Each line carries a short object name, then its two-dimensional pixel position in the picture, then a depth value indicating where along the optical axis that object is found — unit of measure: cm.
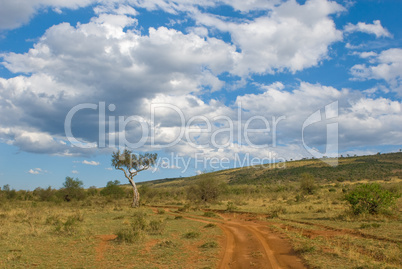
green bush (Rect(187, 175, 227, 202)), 3869
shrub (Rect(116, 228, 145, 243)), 1344
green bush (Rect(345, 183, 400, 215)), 1934
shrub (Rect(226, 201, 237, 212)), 2943
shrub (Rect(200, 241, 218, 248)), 1234
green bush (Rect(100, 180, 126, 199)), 5016
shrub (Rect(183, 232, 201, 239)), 1466
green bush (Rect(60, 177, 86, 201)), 4738
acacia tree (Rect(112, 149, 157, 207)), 3403
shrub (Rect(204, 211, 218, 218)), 2449
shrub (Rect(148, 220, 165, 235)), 1599
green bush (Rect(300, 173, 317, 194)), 4148
